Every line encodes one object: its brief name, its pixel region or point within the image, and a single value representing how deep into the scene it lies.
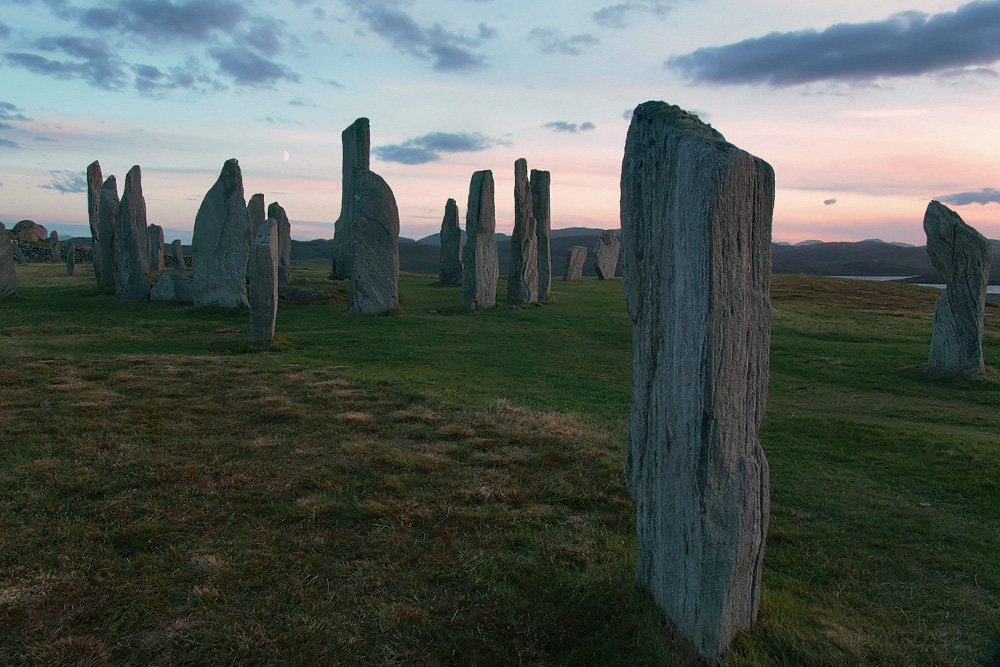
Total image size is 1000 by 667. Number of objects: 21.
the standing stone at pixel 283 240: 24.59
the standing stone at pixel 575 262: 33.53
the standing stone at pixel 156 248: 29.98
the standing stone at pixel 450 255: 27.83
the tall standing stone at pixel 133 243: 19.03
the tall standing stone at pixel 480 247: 18.89
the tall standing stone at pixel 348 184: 25.70
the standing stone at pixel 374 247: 16.92
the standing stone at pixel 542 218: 21.84
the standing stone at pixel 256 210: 23.48
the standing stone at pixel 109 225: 20.70
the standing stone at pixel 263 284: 13.04
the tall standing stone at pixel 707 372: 3.47
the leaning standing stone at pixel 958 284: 11.01
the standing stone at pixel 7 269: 19.45
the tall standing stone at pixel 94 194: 24.25
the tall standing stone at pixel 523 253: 20.16
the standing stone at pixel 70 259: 30.52
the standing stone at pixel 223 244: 17.67
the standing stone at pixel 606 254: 33.50
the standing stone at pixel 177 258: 30.40
